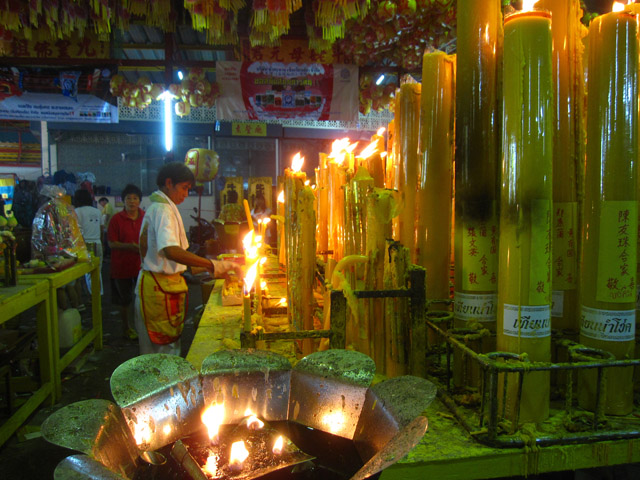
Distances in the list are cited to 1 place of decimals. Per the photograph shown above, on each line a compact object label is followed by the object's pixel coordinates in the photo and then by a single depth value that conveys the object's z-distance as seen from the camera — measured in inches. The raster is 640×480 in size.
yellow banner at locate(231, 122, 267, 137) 471.8
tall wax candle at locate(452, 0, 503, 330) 48.8
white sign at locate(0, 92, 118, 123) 283.9
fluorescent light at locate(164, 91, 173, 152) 485.7
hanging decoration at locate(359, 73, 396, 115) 281.3
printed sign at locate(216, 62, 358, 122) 259.0
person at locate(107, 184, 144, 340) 184.1
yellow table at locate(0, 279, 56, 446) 104.0
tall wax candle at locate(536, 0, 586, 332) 47.5
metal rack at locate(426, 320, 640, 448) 37.3
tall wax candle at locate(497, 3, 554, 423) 39.5
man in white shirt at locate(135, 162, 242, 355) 102.7
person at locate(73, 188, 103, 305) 224.5
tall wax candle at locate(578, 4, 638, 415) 40.6
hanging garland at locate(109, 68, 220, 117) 281.7
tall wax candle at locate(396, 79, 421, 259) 61.7
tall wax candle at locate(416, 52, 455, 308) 57.2
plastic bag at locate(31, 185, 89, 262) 153.8
